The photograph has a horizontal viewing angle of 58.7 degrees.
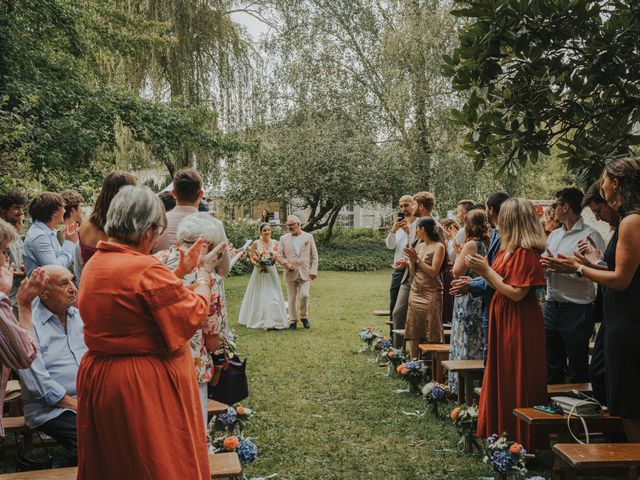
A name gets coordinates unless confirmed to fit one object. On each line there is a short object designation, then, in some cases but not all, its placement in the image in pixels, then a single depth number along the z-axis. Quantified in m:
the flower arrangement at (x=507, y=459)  4.18
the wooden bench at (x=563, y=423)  4.22
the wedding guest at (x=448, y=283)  8.16
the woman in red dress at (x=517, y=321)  4.67
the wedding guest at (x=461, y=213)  7.76
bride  11.60
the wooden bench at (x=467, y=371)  5.70
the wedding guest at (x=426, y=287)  6.85
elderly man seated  3.85
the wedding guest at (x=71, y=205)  6.17
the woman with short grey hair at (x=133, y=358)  2.66
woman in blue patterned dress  6.09
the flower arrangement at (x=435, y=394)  6.04
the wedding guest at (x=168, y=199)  5.40
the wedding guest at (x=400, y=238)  8.35
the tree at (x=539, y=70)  4.12
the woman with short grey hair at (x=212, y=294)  3.44
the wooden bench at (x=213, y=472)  3.29
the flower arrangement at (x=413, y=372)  6.83
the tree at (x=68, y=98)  8.56
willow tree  17.59
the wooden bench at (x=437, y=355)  6.63
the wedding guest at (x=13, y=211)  5.94
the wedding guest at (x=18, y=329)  3.20
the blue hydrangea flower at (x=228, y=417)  4.92
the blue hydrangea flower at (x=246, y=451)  4.22
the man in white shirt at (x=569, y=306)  5.36
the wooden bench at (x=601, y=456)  3.39
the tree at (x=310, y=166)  23.86
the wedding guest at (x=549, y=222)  6.84
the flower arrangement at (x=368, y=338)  9.41
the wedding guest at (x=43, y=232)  5.73
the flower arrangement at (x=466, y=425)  5.07
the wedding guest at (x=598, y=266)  4.41
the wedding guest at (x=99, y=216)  3.97
